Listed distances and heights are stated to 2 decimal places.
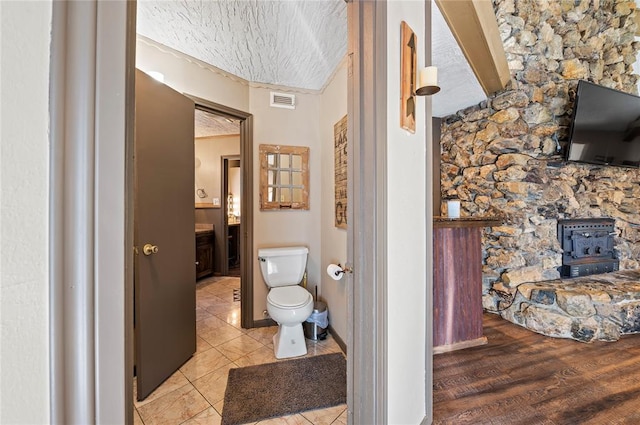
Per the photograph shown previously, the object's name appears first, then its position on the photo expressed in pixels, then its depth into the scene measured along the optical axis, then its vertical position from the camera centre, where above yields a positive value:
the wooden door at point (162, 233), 1.60 -0.13
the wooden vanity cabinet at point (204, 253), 4.06 -0.64
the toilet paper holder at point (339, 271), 1.10 -0.27
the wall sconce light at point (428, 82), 1.08 +0.56
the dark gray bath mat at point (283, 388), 1.52 -1.15
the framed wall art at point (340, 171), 2.05 +0.36
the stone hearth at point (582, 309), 2.26 -0.87
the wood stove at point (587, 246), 2.69 -0.35
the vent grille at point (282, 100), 2.62 +1.17
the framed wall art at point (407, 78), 1.11 +0.60
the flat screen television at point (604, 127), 2.56 +0.91
